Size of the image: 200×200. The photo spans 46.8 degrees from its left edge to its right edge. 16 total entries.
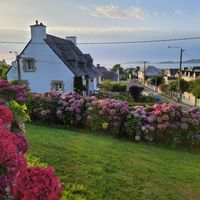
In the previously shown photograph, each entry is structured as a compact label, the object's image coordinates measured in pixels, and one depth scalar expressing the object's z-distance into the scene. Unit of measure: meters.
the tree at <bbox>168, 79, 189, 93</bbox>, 38.16
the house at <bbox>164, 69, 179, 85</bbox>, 53.61
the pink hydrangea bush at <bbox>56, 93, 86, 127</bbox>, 7.89
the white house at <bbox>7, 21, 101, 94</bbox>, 22.86
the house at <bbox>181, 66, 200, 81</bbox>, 45.69
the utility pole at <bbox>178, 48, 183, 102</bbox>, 30.38
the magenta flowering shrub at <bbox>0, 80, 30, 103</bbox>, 6.90
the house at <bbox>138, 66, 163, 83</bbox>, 70.46
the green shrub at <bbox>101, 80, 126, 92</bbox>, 35.86
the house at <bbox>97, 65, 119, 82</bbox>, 59.25
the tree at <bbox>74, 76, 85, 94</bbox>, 22.94
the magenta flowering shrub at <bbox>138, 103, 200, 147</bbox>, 6.84
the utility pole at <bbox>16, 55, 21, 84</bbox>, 21.89
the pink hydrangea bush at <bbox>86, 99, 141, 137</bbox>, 7.24
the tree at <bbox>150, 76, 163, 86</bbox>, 53.18
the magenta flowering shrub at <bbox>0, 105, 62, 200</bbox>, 1.07
